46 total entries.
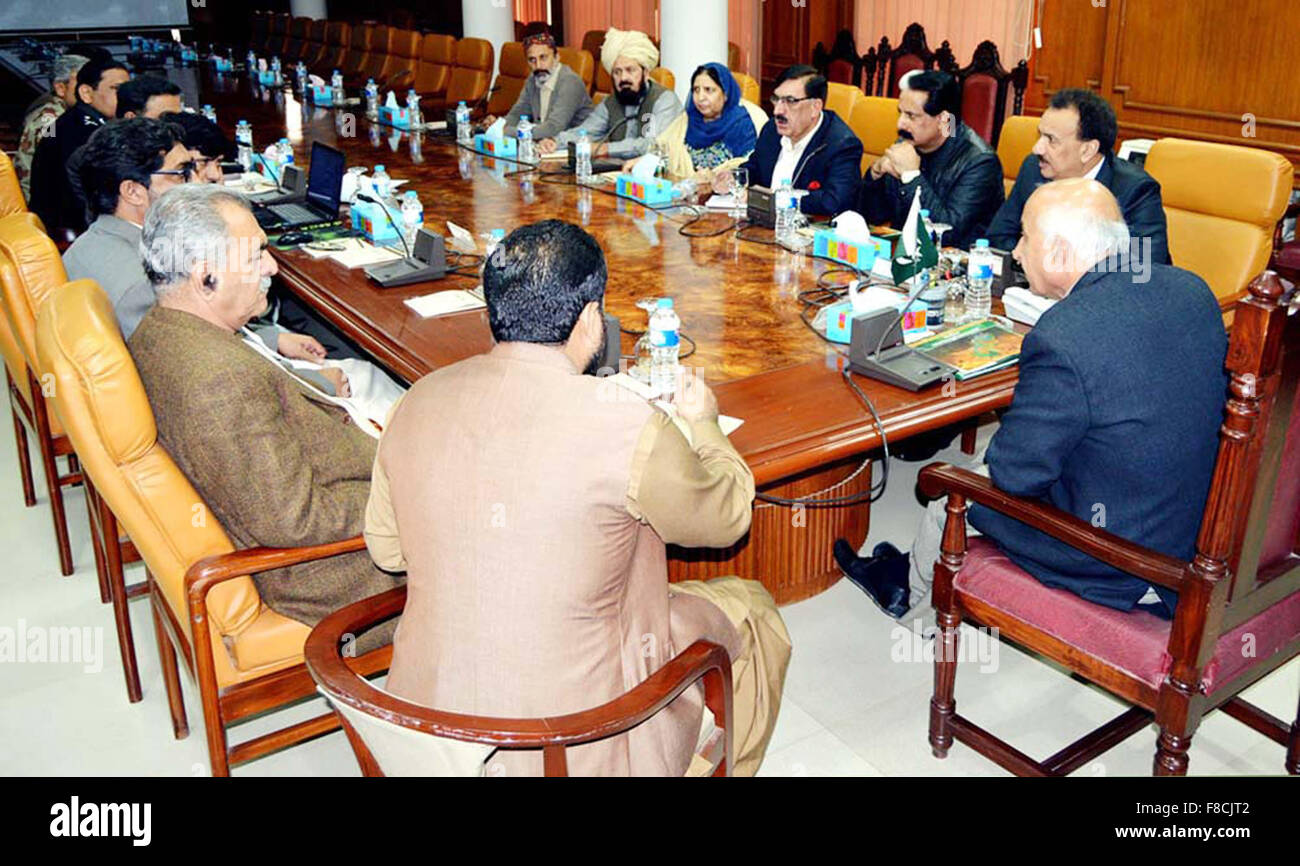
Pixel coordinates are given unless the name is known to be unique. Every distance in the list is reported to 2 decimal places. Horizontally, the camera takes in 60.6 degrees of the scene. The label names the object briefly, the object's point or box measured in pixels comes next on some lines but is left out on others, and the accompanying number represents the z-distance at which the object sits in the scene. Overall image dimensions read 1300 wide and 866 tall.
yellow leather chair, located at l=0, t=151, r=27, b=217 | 3.41
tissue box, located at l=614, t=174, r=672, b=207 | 3.72
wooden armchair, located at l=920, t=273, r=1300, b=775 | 1.50
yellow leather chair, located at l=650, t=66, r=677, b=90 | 5.57
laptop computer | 3.54
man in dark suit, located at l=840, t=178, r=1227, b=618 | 1.67
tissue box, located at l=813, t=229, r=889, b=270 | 2.83
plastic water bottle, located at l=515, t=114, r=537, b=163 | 4.57
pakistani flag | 2.40
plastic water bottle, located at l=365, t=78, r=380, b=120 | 6.01
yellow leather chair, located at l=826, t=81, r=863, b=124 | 4.43
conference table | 1.99
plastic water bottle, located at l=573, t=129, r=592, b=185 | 4.16
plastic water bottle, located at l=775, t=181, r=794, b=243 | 3.24
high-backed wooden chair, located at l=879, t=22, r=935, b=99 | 6.61
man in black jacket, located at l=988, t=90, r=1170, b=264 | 2.83
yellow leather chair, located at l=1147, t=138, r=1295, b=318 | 2.85
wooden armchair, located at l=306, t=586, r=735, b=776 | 1.21
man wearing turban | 4.70
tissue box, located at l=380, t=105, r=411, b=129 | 5.59
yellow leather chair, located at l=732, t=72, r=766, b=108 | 5.39
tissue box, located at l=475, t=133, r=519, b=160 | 4.73
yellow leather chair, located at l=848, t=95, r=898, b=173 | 4.19
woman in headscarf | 4.29
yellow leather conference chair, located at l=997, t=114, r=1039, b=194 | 3.70
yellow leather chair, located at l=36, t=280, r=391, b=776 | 1.63
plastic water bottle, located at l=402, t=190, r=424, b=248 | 3.12
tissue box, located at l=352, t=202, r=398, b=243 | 3.30
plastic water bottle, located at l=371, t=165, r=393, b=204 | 3.43
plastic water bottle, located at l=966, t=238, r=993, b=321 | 2.53
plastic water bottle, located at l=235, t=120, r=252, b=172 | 4.57
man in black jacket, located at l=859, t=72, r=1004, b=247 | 3.29
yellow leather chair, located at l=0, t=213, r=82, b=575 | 2.27
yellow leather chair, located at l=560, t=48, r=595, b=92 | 6.29
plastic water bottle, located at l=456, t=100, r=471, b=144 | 5.09
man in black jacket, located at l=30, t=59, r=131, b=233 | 3.84
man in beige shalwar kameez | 1.28
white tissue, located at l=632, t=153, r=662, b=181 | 3.81
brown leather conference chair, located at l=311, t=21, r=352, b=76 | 8.72
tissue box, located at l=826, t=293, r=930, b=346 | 2.33
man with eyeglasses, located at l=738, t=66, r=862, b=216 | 3.61
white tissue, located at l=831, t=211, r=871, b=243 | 2.90
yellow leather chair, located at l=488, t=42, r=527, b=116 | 6.58
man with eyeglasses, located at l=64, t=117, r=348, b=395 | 2.52
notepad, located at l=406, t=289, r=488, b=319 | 2.60
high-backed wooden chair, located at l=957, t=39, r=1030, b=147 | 5.79
